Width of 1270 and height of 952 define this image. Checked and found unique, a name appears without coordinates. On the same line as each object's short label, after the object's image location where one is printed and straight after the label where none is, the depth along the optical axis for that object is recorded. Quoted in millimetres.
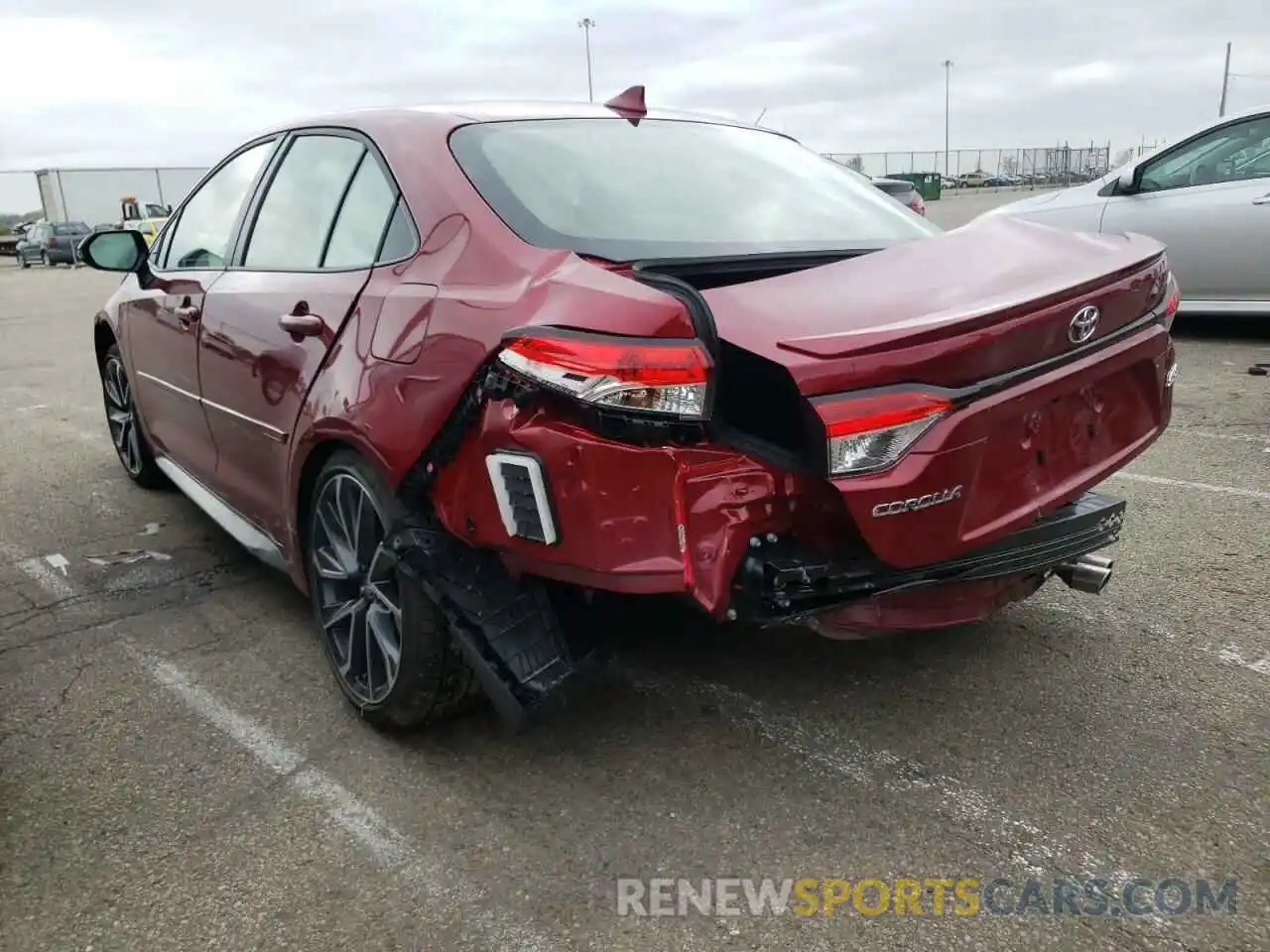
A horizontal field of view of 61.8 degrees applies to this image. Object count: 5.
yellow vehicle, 28158
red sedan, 2162
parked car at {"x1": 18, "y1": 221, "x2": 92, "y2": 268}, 30812
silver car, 7293
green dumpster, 43625
